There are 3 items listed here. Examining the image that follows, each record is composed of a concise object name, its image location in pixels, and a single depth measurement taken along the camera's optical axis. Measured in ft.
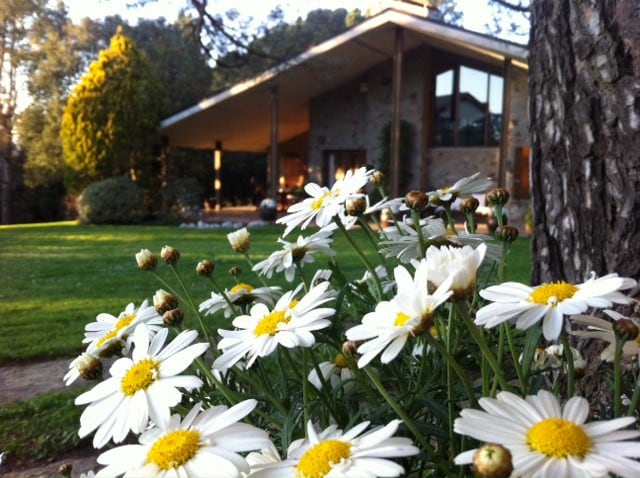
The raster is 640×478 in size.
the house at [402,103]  31.53
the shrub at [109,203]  34.04
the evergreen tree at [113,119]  36.35
